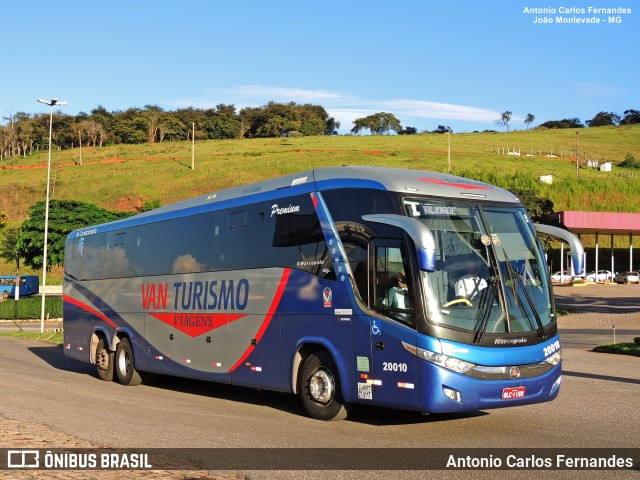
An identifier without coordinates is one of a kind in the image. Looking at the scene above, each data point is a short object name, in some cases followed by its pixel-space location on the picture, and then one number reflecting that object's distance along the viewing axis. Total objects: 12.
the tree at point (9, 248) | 87.19
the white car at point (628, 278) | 73.62
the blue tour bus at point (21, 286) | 75.25
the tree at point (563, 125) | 198.38
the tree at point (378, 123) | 190.00
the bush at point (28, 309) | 51.75
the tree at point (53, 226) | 79.56
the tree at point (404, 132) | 194.40
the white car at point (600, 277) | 75.25
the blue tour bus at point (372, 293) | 10.52
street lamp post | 41.38
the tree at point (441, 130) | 194.12
